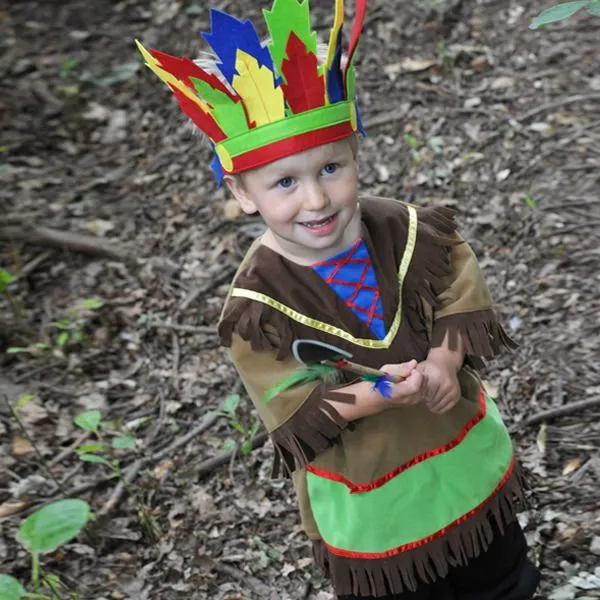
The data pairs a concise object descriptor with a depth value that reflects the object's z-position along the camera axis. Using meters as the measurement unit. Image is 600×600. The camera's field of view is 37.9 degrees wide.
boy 1.66
